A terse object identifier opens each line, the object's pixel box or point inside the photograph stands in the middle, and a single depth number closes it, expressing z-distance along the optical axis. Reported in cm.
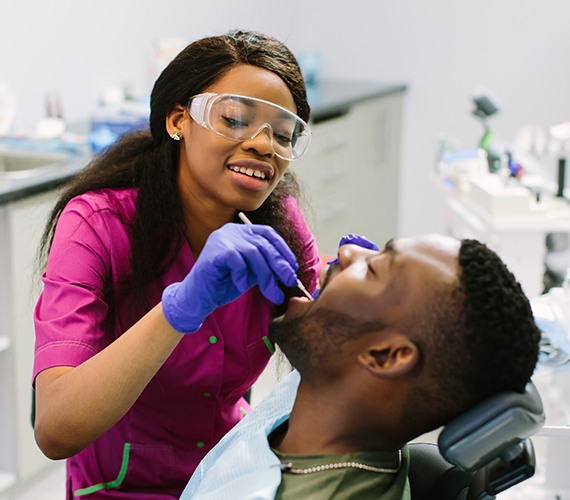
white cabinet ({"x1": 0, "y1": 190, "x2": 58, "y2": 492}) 250
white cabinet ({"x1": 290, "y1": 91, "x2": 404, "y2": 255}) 418
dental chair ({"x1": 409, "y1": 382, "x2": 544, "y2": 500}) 106
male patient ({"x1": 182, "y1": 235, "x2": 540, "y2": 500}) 113
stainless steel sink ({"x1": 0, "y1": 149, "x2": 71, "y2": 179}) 293
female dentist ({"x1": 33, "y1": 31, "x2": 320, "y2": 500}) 136
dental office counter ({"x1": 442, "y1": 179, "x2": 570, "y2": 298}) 270
